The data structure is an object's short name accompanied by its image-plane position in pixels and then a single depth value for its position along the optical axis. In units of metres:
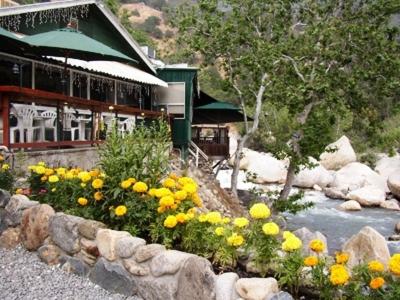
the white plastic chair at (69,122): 8.48
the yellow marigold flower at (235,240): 3.56
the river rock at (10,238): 4.96
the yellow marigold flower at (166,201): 3.99
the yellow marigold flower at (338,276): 2.94
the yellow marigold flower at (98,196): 4.48
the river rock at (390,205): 20.78
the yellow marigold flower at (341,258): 3.17
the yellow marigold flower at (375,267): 2.99
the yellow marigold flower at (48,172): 5.25
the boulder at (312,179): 25.78
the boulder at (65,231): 4.41
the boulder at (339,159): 30.62
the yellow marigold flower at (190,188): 4.30
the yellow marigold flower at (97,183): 4.40
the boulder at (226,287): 3.36
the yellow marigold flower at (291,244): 3.29
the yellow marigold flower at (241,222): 3.66
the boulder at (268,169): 26.64
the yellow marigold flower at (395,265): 2.88
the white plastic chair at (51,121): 8.12
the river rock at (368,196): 21.36
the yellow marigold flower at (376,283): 2.89
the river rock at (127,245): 3.91
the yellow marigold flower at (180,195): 4.16
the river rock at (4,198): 5.08
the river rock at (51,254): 4.57
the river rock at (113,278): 3.97
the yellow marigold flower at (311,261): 3.10
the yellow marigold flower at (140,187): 4.20
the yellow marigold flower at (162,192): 4.10
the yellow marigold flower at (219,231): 3.67
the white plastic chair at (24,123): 7.26
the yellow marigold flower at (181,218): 3.93
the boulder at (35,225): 4.67
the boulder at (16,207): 4.92
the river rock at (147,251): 3.79
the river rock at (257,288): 3.19
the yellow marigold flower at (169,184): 4.37
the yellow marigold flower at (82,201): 4.54
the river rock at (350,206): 19.98
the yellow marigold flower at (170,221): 3.89
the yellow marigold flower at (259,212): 3.56
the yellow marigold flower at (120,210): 4.15
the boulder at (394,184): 22.88
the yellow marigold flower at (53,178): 4.91
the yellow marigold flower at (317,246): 3.20
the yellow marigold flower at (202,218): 3.84
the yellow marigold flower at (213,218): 3.77
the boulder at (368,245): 9.36
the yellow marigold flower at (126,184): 4.26
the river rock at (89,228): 4.26
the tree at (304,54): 13.50
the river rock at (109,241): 4.05
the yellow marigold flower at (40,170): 5.18
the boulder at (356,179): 24.67
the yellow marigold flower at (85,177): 4.62
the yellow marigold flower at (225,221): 3.92
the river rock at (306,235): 8.75
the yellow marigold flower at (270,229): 3.42
